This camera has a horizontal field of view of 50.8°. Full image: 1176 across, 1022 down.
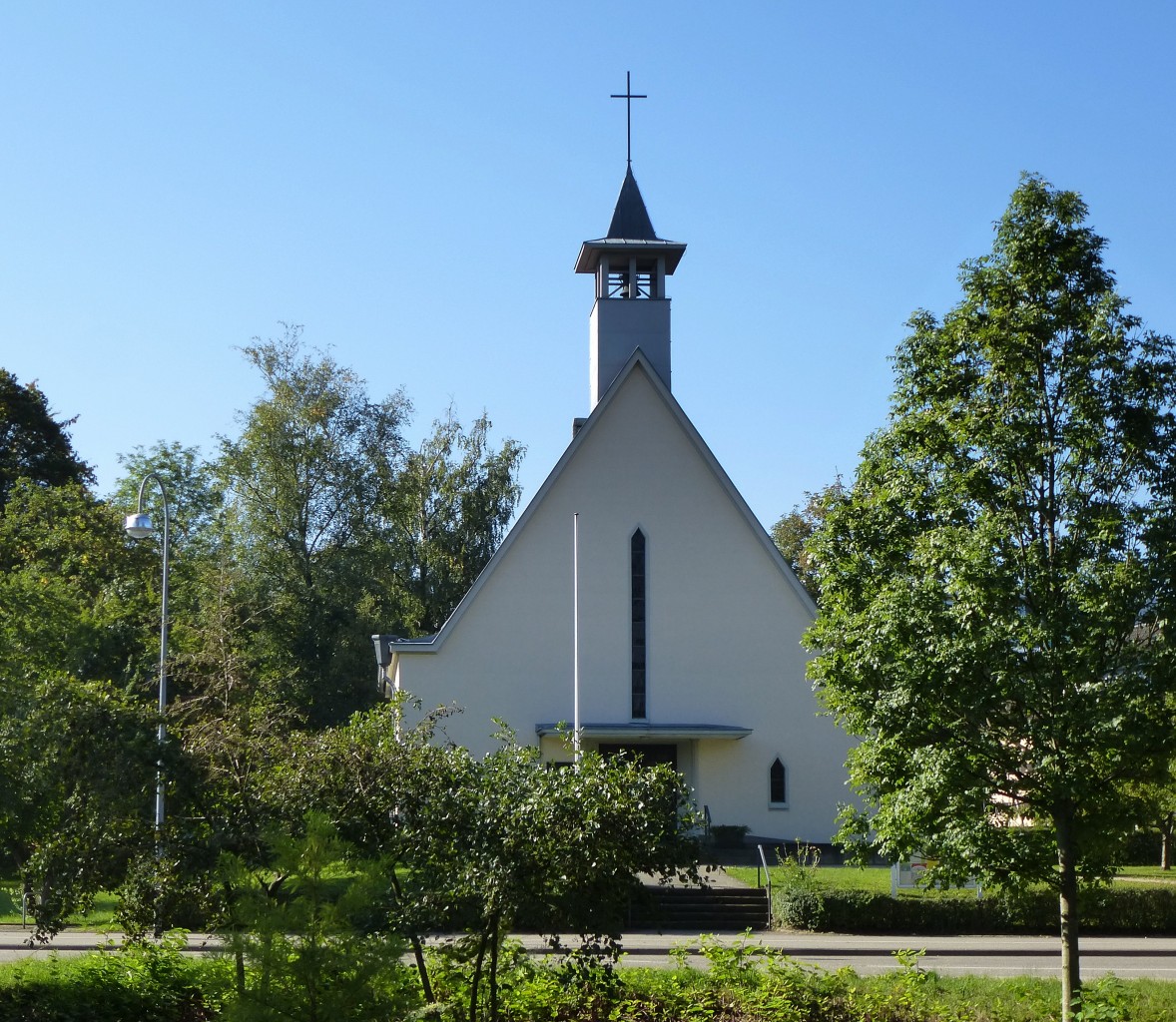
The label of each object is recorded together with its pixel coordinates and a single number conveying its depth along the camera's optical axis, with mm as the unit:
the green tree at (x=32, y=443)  48531
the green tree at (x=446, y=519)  47656
